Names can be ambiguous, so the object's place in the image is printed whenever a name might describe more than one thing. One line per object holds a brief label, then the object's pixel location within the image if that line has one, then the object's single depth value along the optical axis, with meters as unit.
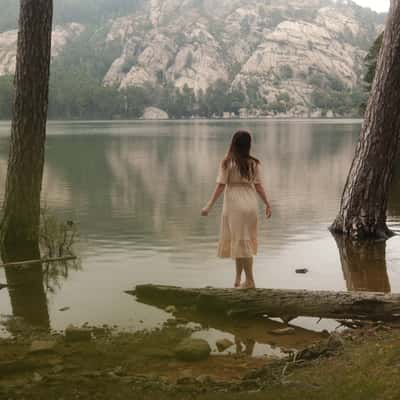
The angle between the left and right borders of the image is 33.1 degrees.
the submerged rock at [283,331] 6.95
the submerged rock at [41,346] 6.25
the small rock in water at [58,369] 5.73
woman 8.29
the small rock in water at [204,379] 5.44
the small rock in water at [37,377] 5.48
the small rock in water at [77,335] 6.74
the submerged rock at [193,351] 6.16
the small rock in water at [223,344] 6.55
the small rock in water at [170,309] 7.74
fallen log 7.04
